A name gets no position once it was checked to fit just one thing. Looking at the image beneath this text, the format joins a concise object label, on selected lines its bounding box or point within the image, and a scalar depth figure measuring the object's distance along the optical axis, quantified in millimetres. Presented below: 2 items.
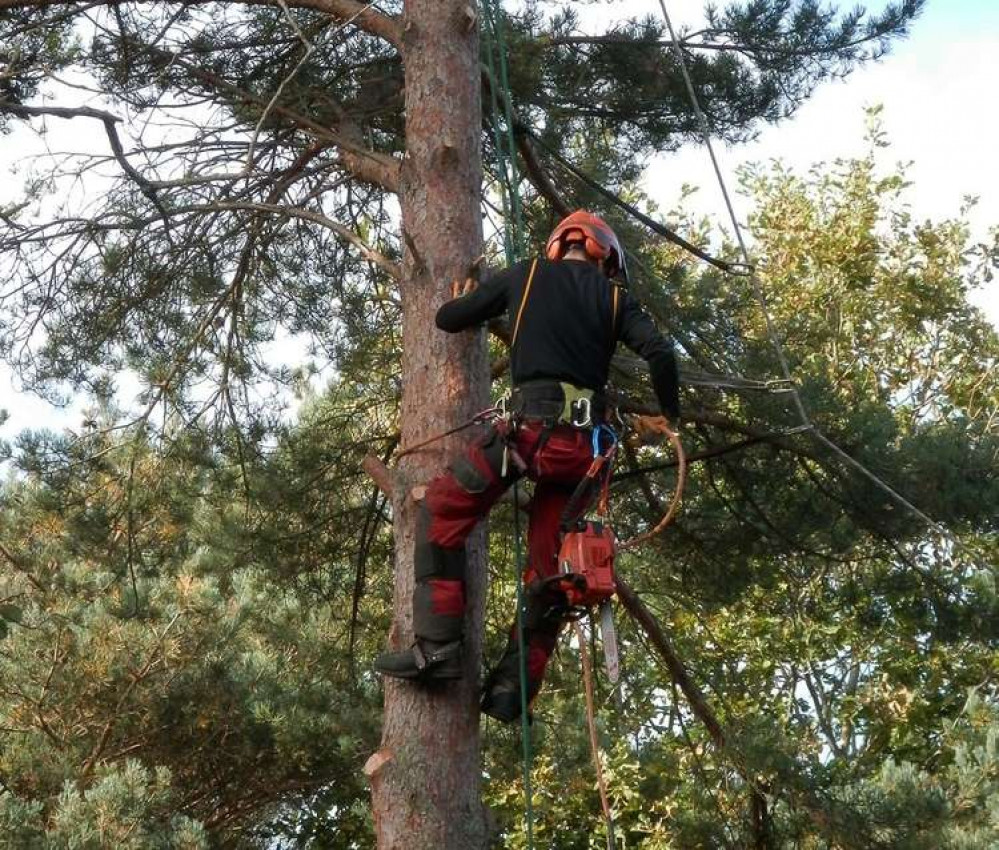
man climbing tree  8672
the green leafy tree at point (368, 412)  10656
